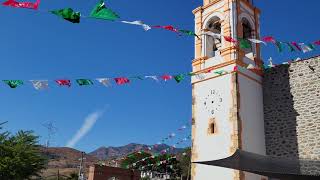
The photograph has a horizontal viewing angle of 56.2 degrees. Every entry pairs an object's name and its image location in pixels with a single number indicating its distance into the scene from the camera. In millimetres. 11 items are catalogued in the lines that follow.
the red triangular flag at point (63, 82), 8164
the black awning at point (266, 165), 7122
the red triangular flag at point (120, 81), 8821
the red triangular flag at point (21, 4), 5572
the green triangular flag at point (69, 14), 5979
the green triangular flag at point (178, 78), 9834
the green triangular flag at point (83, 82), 8349
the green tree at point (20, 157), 14322
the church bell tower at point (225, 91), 10361
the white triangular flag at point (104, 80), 8584
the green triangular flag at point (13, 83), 7536
